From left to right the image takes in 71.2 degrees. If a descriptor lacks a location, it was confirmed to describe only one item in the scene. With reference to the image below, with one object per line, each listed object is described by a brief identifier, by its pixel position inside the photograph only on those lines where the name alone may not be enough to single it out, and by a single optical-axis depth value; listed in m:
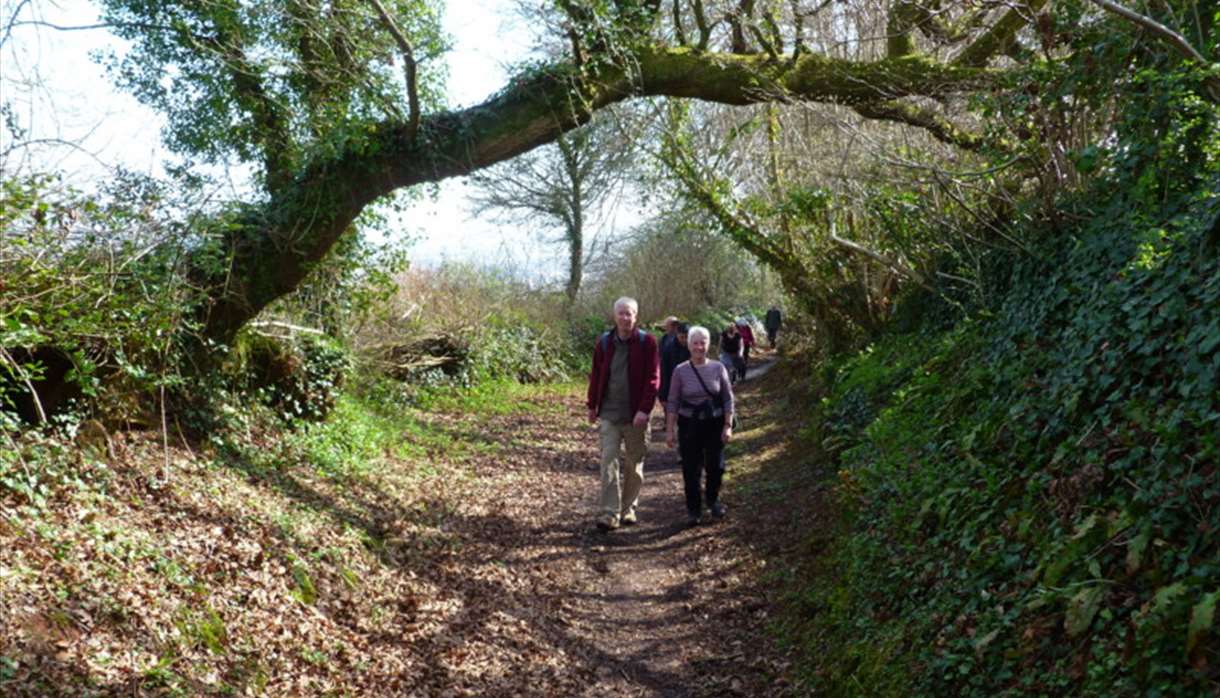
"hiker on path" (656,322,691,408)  12.18
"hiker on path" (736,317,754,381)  22.02
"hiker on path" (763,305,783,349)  29.48
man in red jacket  8.66
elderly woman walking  8.76
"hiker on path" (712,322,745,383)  18.92
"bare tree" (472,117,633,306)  29.58
